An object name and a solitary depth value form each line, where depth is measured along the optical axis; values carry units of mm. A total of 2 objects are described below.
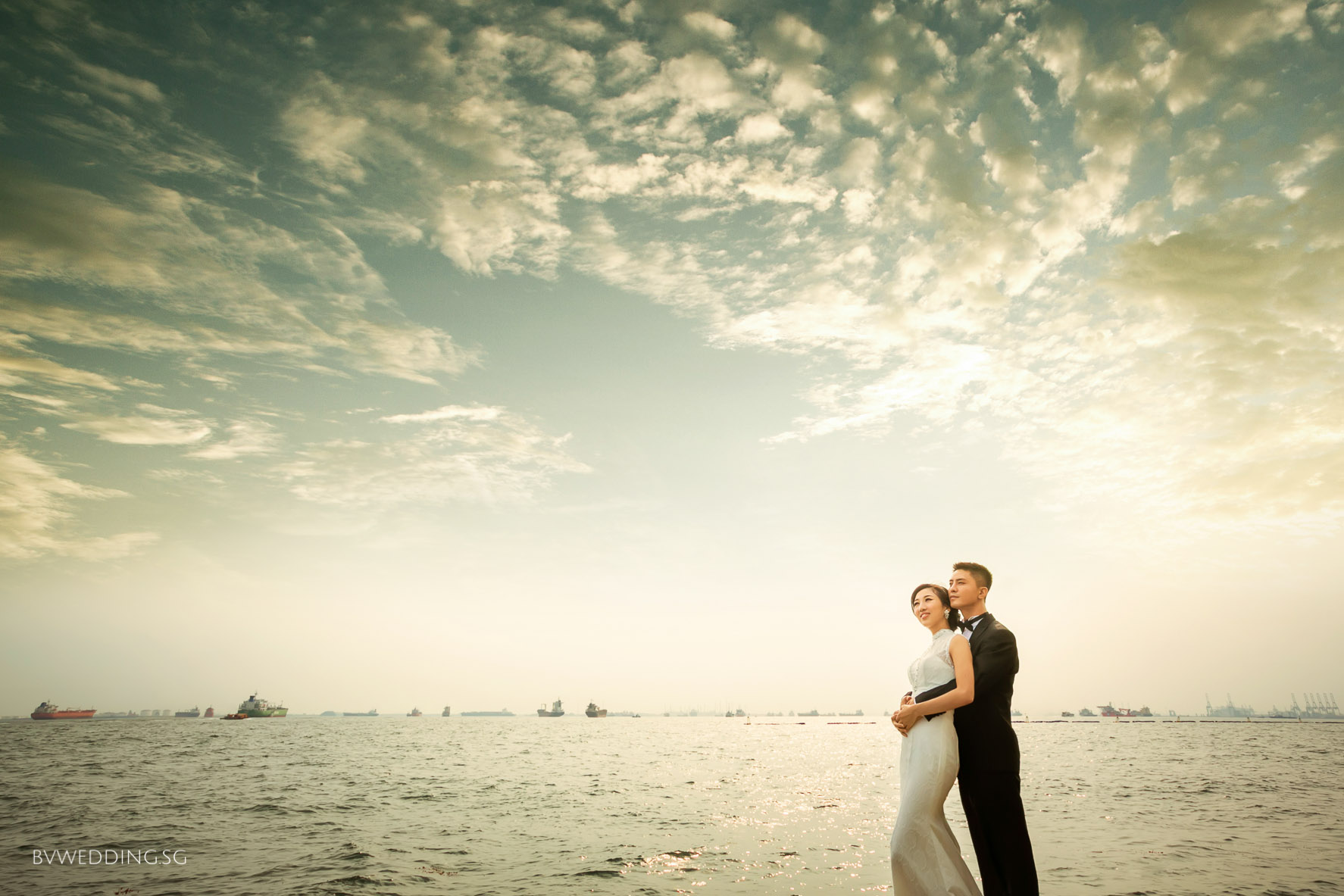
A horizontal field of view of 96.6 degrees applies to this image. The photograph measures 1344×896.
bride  5055
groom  4977
